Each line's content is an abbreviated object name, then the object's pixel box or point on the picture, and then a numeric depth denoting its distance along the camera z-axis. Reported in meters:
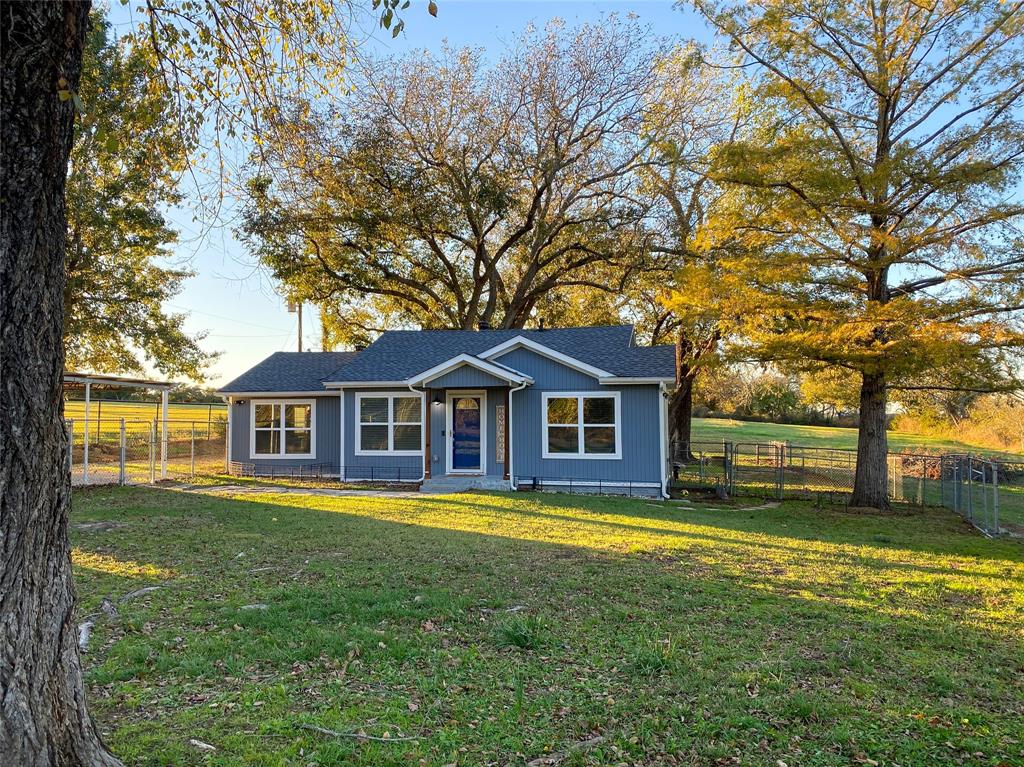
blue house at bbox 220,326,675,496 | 15.02
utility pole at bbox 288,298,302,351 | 26.33
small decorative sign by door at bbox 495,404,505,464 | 15.91
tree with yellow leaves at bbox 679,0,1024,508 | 11.99
